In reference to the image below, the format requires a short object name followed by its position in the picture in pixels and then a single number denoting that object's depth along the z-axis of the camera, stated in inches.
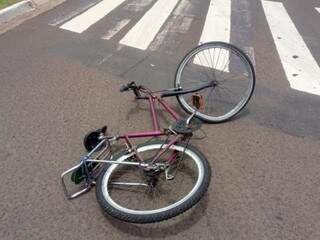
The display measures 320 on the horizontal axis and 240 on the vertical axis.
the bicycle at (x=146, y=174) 91.4
